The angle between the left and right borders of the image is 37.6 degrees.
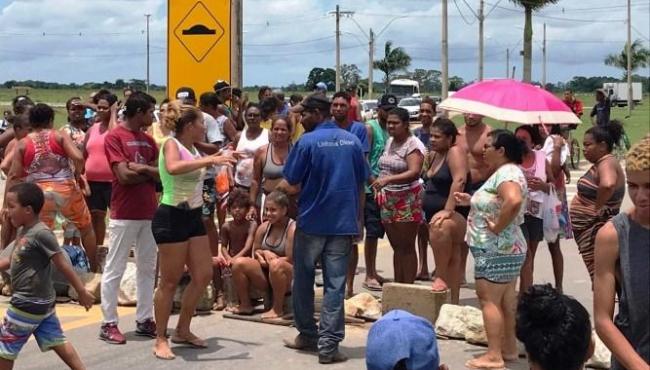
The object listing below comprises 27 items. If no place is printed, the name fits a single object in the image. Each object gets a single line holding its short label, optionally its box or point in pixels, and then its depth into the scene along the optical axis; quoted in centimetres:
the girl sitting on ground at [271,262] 780
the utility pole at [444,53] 3509
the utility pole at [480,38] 4894
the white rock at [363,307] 788
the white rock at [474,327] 710
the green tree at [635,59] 9438
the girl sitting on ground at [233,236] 828
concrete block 750
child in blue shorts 552
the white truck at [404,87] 7581
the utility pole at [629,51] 6462
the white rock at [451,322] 720
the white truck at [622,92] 8508
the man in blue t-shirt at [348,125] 886
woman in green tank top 662
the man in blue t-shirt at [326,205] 664
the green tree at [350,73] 9331
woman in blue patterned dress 620
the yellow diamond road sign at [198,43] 1004
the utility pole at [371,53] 6824
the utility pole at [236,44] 1035
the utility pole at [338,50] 5760
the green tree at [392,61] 9862
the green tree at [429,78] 11100
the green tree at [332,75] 7336
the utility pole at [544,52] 9816
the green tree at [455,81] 8508
